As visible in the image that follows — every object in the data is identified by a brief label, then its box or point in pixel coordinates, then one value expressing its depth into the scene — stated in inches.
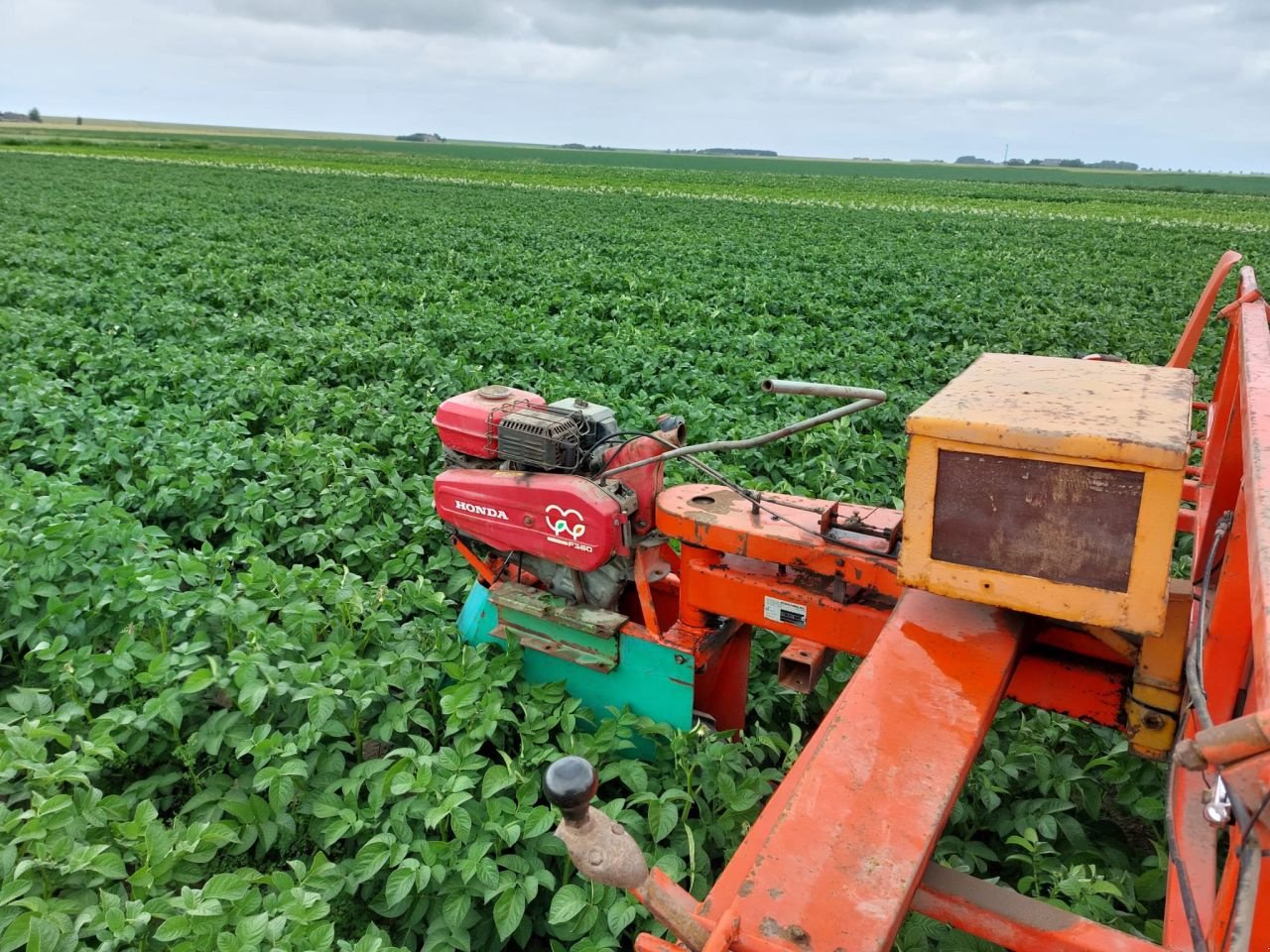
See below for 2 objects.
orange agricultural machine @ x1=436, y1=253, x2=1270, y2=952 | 57.5
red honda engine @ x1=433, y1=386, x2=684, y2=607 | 130.1
